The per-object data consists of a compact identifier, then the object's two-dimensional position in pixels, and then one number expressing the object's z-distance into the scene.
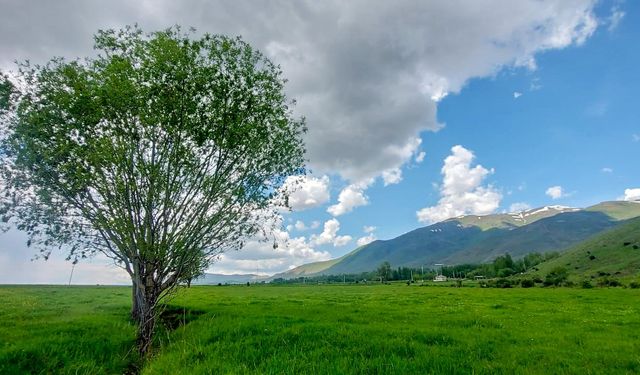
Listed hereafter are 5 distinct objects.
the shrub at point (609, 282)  83.19
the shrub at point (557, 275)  102.40
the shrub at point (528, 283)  104.43
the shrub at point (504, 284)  108.07
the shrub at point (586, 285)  83.82
